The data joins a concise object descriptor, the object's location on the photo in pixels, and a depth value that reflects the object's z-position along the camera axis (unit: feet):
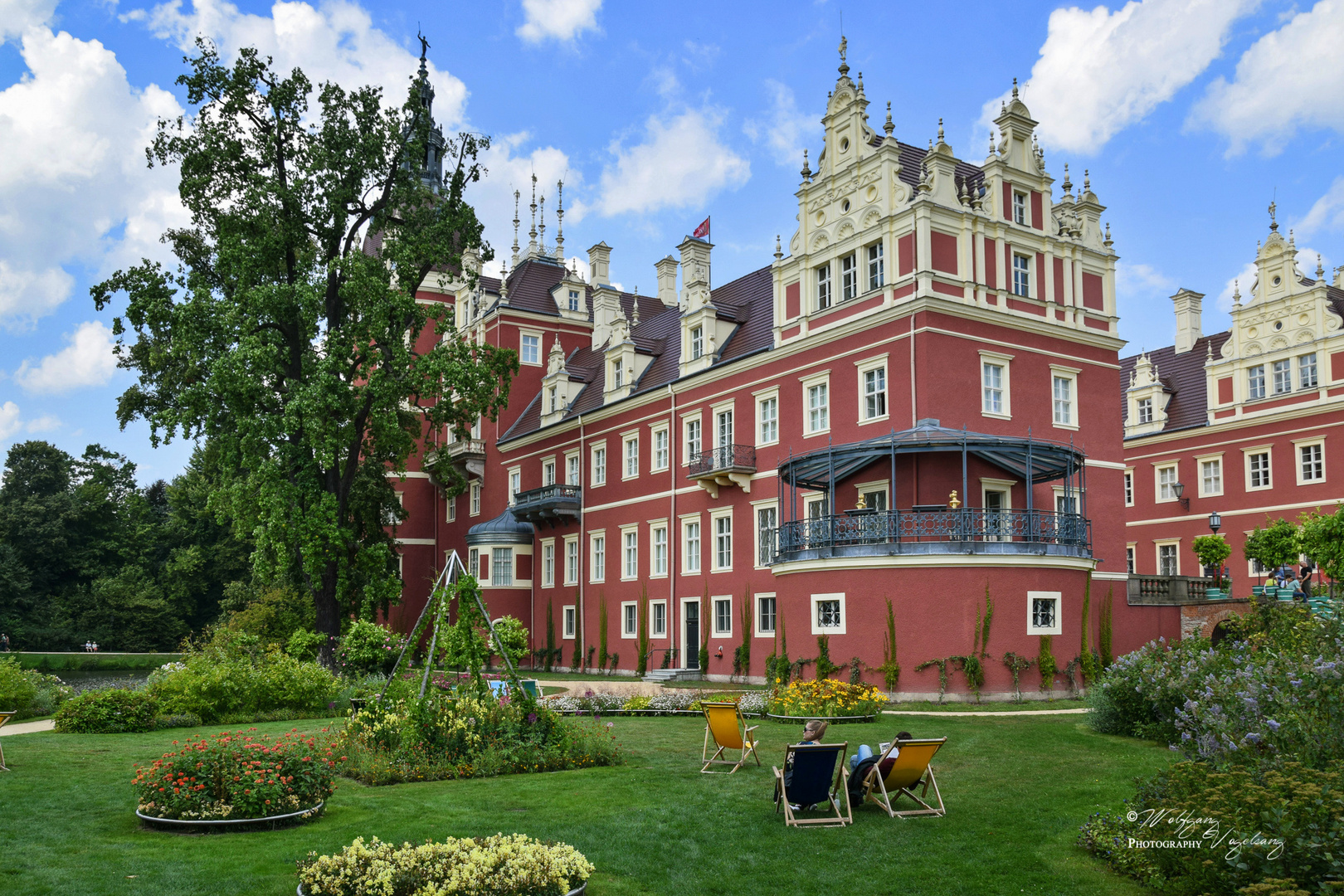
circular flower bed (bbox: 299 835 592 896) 21.89
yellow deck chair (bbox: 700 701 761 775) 41.06
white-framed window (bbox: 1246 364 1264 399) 119.96
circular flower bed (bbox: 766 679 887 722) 59.31
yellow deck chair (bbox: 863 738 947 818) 31.83
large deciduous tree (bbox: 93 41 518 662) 92.38
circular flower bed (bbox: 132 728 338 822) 30.76
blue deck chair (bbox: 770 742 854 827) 31.07
